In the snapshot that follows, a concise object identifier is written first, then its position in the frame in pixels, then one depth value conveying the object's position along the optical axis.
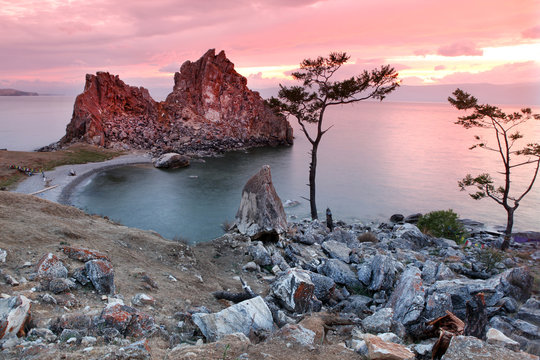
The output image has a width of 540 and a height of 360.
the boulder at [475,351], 4.89
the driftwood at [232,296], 9.59
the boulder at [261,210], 16.53
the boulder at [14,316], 5.17
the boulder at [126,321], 5.98
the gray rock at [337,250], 14.54
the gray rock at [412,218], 29.27
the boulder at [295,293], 9.47
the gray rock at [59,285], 7.00
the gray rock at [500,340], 6.22
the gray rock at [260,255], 13.64
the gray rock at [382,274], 11.56
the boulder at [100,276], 7.63
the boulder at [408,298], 8.42
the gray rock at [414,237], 19.69
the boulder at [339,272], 12.18
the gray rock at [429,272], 11.99
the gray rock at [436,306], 8.51
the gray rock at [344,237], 18.41
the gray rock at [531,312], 9.07
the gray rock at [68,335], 5.44
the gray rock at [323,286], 10.76
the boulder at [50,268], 7.46
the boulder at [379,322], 7.77
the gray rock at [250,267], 13.21
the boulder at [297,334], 6.04
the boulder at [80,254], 8.88
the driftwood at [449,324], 7.28
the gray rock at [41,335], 5.35
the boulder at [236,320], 6.64
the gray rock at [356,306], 9.92
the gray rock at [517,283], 10.59
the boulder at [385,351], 5.38
